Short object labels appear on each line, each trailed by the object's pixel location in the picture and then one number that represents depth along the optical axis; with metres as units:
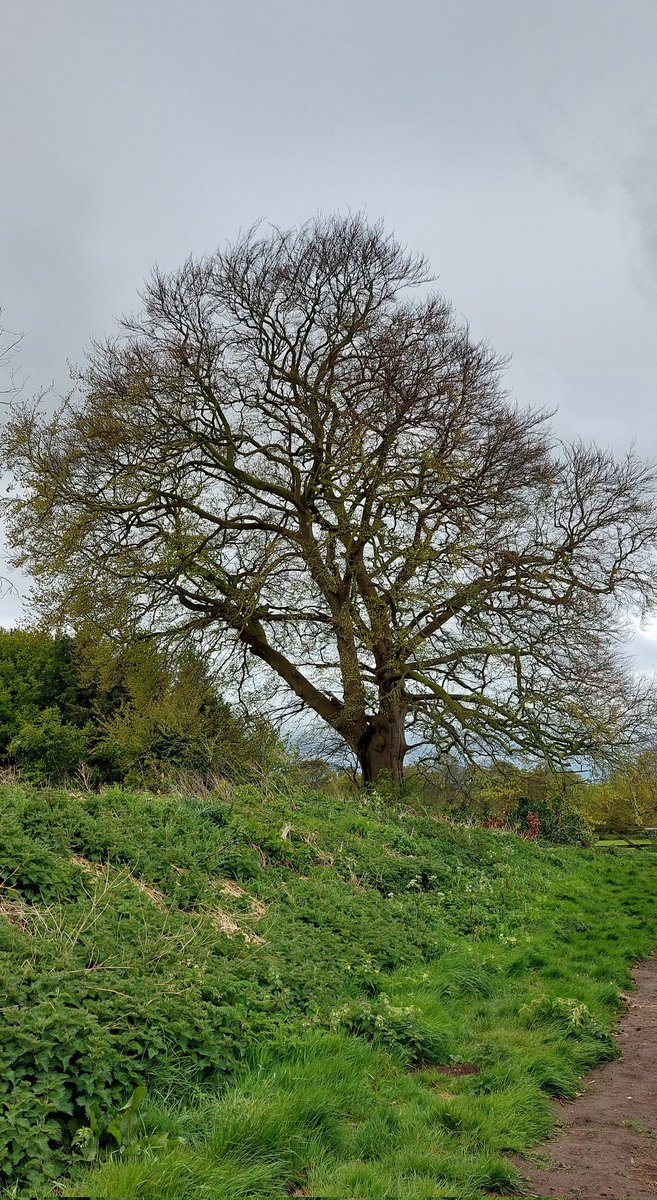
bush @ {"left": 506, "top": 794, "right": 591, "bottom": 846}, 22.52
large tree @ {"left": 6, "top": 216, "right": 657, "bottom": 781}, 16.86
